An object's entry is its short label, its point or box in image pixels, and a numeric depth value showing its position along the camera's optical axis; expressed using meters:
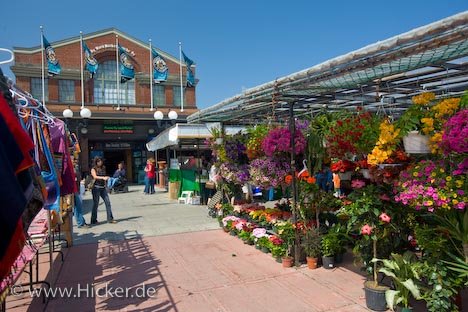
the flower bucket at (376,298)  3.82
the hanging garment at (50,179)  4.24
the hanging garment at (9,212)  1.50
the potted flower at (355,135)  3.70
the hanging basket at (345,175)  4.33
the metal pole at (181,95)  23.81
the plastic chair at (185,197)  12.61
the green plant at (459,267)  3.14
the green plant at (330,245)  5.21
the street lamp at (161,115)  19.24
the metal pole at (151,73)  23.17
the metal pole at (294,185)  5.27
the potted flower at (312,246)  5.23
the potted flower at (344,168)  4.23
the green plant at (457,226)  3.11
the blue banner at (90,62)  21.00
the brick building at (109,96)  21.17
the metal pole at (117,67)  22.18
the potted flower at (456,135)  2.56
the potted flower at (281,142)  5.32
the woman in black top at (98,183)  8.91
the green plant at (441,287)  3.16
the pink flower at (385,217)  3.78
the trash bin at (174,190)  13.80
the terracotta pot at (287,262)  5.37
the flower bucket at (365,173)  3.98
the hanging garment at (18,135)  1.68
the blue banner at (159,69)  23.06
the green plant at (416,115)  3.22
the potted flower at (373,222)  3.84
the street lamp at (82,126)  20.34
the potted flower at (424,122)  2.96
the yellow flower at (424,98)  3.27
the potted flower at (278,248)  5.56
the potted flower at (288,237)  5.39
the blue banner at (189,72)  23.95
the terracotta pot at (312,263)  5.21
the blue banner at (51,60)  19.97
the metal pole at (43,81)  20.39
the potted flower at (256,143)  6.34
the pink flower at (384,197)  3.85
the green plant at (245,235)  6.64
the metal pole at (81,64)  21.52
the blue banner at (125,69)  21.47
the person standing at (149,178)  16.00
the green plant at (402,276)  3.49
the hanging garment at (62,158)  5.04
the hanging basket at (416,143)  3.12
